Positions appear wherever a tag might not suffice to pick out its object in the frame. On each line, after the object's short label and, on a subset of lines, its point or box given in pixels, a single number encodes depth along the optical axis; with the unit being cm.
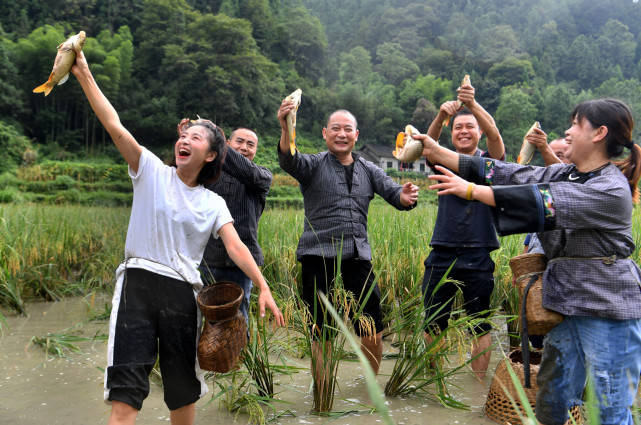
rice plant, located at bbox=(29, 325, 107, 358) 360
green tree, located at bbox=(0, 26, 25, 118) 3953
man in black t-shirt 314
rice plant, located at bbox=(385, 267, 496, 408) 252
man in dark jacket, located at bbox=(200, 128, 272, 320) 311
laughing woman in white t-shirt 191
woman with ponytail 175
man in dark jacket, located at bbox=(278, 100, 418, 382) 301
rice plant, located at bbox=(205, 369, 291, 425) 249
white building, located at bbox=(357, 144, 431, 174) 4450
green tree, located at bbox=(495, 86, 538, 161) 5291
